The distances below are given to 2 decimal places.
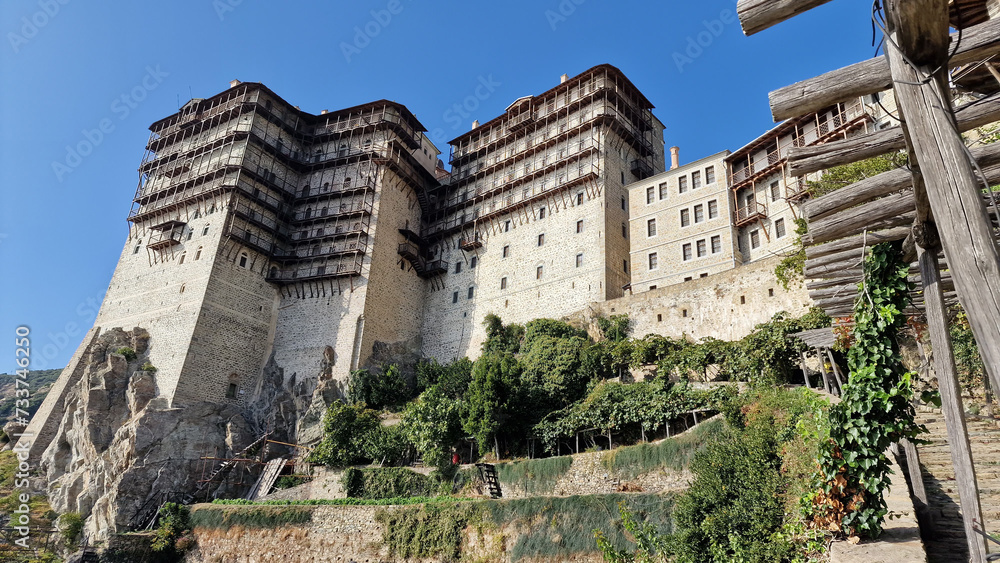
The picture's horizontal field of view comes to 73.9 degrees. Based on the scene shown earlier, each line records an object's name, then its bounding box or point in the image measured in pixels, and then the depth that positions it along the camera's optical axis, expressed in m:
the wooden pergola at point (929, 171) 3.64
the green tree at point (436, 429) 25.02
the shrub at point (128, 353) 39.56
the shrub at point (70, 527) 31.81
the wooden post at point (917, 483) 8.41
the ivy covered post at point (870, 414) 6.84
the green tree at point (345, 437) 30.19
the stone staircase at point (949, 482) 7.70
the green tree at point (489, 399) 24.47
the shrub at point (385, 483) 25.62
